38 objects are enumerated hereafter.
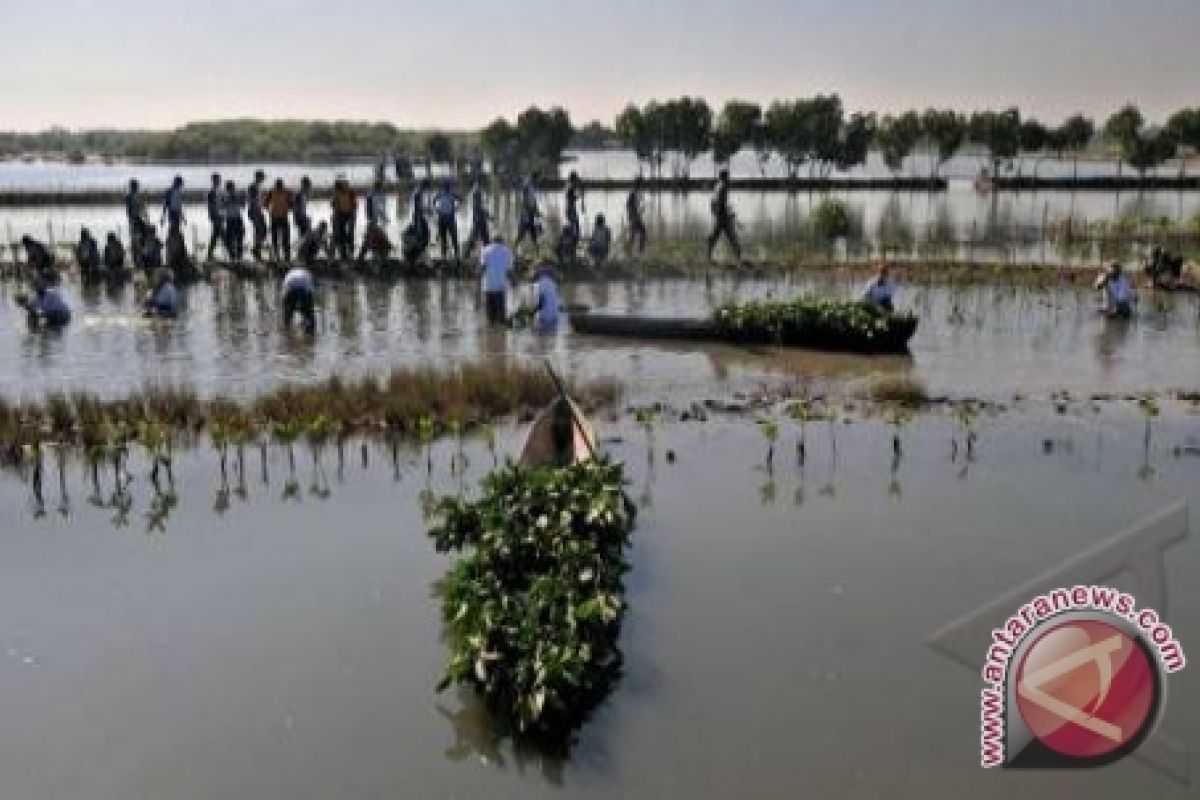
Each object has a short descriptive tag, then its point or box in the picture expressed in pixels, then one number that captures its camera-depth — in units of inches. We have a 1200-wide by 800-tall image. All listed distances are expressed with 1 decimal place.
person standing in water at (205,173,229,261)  932.6
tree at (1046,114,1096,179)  2930.6
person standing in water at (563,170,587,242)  976.3
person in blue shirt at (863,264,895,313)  700.0
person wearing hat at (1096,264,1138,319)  784.3
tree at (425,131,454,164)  2807.6
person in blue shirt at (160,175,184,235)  924.0
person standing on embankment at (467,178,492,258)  999.0
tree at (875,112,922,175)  2755.9
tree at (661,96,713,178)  2704.2
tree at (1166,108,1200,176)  2603.3
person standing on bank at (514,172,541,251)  1010.7
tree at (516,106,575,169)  2711.6
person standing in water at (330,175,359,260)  946.7
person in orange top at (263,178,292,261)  944.3
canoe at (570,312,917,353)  672.4
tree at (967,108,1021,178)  2618.1
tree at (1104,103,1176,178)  2418.8
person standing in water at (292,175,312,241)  951.6
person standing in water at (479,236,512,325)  758.5
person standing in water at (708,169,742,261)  989.8
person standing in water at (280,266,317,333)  743.7
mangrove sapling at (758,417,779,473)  470.9
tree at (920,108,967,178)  2701.8
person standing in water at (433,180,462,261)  983.6
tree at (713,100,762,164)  2738.7
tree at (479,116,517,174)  2707.4
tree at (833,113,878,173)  2610.7
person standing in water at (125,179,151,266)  939.3
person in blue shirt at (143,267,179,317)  786.8
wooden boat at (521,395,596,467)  414.6
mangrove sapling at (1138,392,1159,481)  464.8
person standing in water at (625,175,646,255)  1023.6
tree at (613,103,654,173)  2728.8
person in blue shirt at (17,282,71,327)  764.0
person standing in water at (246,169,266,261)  959.0
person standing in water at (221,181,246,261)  955.3
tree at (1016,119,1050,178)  2736.2
